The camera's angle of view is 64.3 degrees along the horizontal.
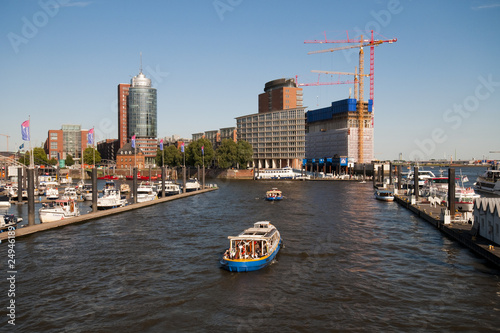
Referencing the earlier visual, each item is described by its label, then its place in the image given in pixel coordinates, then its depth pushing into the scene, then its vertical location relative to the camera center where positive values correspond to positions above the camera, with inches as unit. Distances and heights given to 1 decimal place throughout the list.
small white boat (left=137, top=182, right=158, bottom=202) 3334.6 -334.0
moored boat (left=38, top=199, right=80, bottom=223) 2138.3 -299.9
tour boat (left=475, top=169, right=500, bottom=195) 4215.8 -321.8
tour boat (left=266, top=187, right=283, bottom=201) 3577.8 -361.3
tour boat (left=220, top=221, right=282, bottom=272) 1269.7 -324.4
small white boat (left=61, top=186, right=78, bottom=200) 3295.0 -290.5
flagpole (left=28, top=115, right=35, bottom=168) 2150.6 +52.4
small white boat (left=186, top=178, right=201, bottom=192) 4752.7 -353.5
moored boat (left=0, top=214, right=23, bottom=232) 1882.4 -313.7
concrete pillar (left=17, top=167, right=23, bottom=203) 3189.0 -289.7
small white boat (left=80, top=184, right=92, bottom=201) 3565.5 -334.8
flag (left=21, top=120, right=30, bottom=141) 2210.9 +152.8
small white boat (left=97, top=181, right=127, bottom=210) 2743.6 -315.8
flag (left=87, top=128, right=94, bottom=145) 3235.7 +173.6
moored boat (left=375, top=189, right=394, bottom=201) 3472.0 -358.4
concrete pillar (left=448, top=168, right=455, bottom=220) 2017.7 -184.0
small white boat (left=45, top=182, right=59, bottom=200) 3513.8 -329.1
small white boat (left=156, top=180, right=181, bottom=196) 4139.8 -348.6
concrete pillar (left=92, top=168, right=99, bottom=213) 2381.0 -213.2
